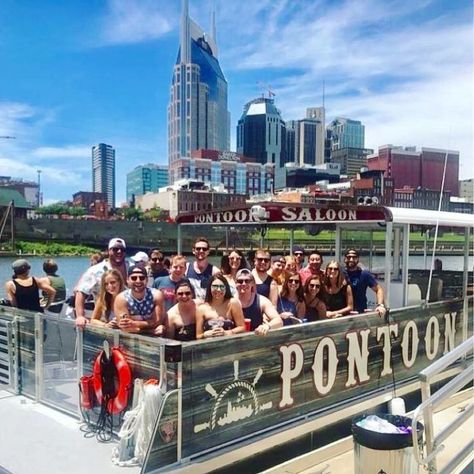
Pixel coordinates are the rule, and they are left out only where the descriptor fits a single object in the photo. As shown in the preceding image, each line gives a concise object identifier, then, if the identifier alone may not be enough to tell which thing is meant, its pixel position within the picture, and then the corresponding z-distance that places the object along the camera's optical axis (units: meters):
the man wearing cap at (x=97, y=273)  4.68
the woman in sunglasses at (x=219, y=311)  3.97
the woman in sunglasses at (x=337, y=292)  5.35
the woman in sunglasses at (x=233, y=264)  5.40
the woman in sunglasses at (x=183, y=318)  4.08
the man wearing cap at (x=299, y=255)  6.73
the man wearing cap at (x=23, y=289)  5.20
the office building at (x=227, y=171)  183.50
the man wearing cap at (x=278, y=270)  5.63
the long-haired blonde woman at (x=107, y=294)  4.38
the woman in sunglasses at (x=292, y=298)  5.05
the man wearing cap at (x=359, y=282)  5.47
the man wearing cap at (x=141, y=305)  4.00
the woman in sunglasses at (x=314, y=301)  5.14
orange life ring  3.66
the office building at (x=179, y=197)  99.97
